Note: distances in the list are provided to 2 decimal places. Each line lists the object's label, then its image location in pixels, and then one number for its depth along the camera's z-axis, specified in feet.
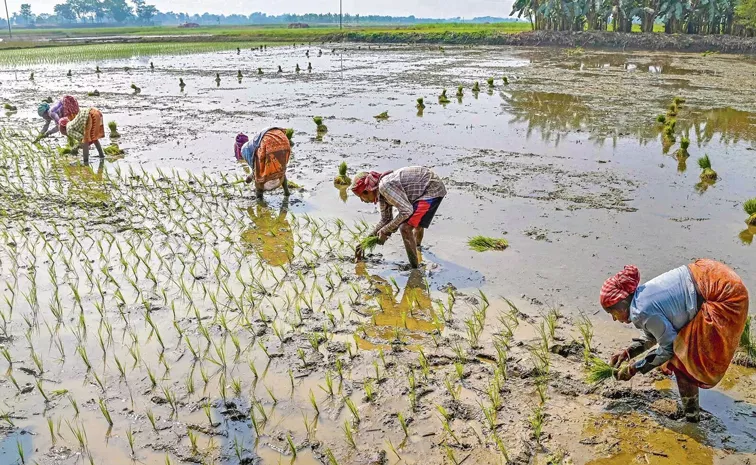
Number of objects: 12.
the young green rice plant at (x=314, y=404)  11.91
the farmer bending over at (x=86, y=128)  30.71
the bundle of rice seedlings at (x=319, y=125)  40.44
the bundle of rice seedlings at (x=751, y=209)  21.59
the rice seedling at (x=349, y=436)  10.99
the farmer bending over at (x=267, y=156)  23.82
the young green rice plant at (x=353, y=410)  11.72
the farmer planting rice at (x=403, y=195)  17.28
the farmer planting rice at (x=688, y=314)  9.86
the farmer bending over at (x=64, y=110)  34.01
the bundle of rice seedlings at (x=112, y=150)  34.27
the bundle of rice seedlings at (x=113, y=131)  38.87
